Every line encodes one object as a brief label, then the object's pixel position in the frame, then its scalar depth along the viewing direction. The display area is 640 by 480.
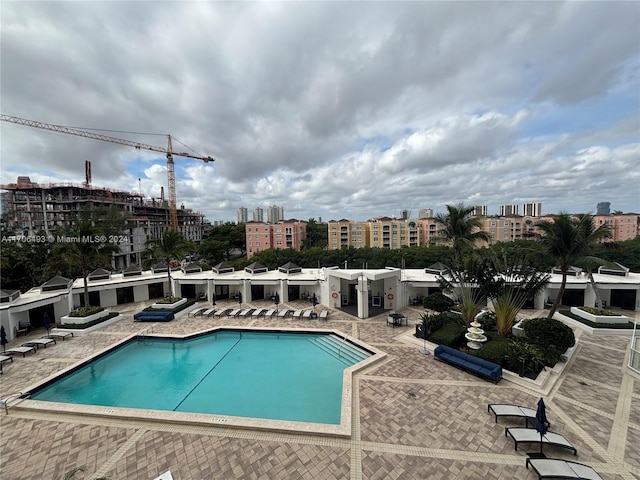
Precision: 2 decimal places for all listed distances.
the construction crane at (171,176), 82.34
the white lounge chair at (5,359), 11.79
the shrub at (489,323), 13.92
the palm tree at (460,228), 20.19
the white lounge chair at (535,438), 6.52
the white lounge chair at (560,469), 5.61
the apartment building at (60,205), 56.25
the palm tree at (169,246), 20.78
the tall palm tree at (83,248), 17.15
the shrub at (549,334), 11.18
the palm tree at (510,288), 12.74
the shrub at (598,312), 15.47
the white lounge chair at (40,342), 13.63
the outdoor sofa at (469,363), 10.00
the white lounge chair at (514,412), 7.46
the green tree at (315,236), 83.68
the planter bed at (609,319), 15.14
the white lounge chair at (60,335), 15.22
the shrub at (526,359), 10.16
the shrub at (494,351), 10.79
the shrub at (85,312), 17.10
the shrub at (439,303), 16.53
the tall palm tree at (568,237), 14.06
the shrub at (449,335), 12.55
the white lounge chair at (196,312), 19.29
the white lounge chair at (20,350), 12.98
